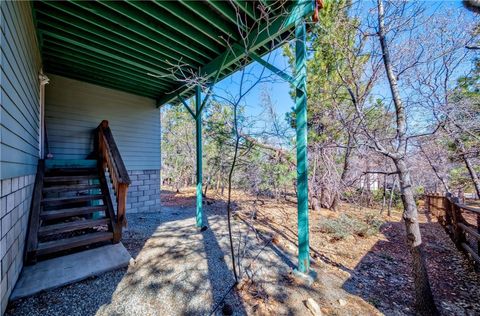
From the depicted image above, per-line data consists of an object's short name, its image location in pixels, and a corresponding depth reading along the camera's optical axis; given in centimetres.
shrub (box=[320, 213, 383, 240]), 459
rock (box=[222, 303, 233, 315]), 191
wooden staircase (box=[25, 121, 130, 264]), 257
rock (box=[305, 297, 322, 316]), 199
